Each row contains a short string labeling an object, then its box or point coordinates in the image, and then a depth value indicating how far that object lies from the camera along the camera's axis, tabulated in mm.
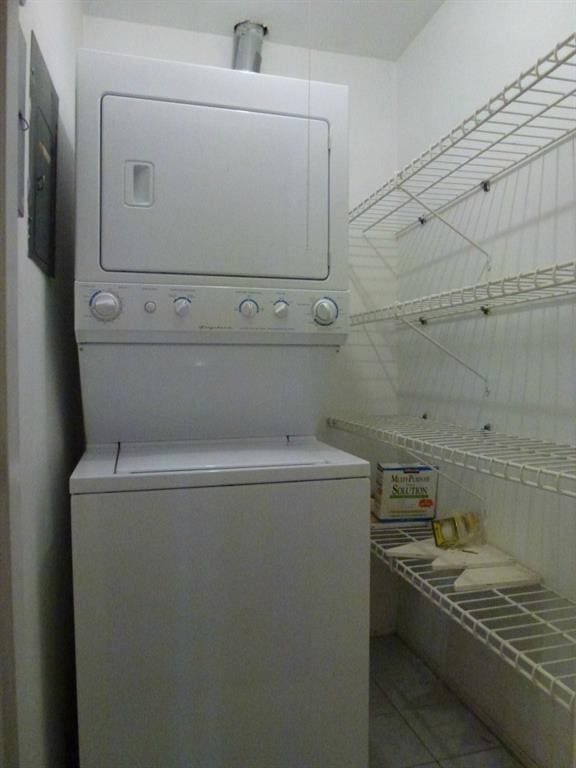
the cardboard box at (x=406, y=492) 1806
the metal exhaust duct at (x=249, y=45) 1896
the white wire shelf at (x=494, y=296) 1077
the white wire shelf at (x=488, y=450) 1039
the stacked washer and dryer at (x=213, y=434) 1032
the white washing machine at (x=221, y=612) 1018
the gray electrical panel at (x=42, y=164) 1027
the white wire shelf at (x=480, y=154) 1257
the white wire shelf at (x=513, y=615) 1134
